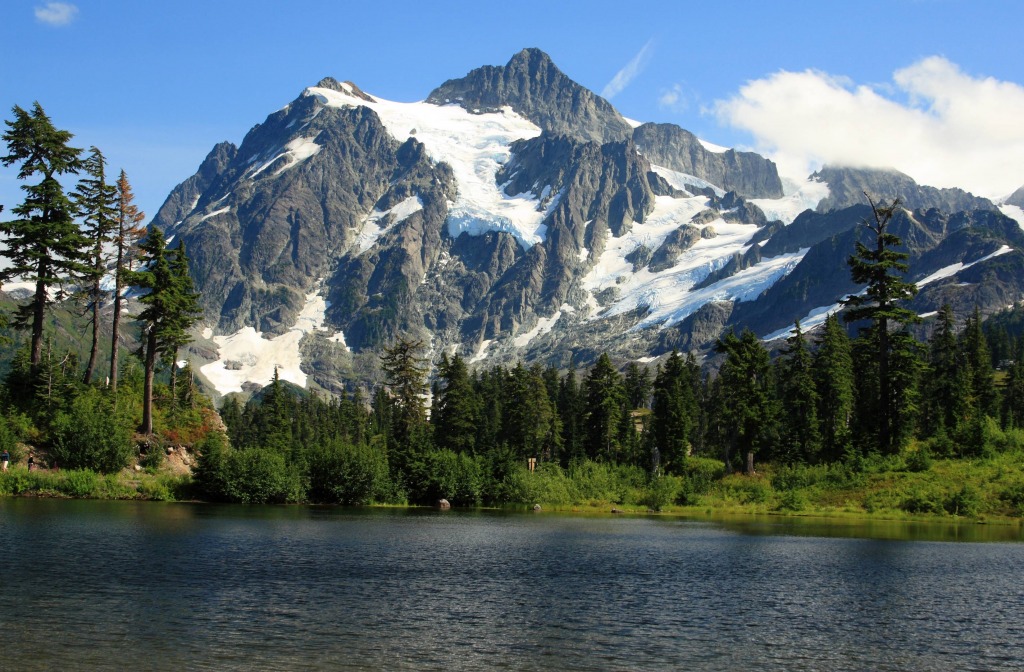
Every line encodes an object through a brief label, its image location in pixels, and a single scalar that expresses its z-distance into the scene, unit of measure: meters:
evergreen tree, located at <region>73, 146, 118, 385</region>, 73.50
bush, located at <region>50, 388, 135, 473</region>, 69.38
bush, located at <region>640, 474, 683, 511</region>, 91.19
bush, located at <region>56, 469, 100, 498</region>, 67.88
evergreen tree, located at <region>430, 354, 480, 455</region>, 117.06
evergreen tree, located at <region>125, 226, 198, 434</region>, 75.00
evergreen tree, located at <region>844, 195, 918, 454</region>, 77.44
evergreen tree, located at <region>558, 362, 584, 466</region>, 134.75
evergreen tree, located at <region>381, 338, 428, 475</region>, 103.38
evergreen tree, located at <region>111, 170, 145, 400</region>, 74.69
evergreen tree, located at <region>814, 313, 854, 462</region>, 91.49
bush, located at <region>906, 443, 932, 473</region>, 75.38
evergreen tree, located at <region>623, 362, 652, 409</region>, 175.38
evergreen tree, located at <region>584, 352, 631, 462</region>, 121.56
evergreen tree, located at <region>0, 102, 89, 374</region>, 70.75
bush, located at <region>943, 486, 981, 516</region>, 70.69
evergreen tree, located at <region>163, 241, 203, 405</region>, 79.00
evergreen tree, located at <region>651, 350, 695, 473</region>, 103.19
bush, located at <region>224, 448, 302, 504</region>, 77.06
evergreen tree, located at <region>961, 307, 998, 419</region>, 124.50
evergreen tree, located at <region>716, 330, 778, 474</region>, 91.88
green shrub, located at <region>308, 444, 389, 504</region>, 84.56
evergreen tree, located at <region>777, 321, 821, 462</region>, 95.62
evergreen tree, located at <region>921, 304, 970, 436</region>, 95.01
